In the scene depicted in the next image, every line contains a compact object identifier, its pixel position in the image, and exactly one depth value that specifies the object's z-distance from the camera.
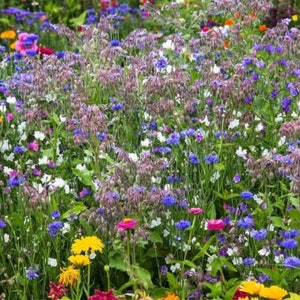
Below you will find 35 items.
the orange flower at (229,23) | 9.55
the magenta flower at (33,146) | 6.03
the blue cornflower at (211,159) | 5.39
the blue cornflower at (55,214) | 5.04
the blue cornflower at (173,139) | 5.59
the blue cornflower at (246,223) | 4.78
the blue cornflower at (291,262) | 4.48
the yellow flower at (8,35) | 9.73
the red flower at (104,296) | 3.86
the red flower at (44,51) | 8.18
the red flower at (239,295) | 4.18
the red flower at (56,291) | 4.09
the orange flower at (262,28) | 9.92
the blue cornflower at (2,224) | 5.06
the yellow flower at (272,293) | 3.88
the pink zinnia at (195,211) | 4.65
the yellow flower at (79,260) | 4.26
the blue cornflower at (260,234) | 4.70
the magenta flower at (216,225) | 4.38
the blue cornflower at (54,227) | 4.82
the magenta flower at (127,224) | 4.30
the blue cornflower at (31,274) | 4.68
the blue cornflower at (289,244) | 4.57
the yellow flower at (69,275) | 4.25
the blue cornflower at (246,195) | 5.03
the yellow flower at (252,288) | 3.94
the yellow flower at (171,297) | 4.29
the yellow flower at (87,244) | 4.37
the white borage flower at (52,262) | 4.88
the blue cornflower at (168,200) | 4.89
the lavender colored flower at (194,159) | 5.46
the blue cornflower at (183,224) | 4.74
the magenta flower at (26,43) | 8.27
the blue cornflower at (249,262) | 4.72
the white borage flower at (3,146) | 6.12
